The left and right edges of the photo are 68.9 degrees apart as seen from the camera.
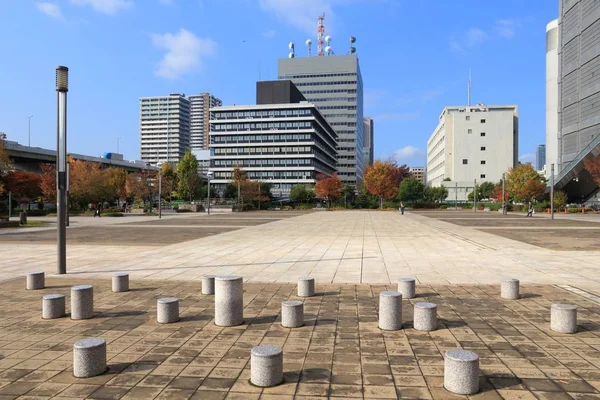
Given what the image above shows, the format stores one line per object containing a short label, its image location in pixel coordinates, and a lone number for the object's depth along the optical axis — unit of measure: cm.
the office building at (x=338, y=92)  15938
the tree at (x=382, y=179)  6719
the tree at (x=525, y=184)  6162
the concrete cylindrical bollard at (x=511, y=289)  828
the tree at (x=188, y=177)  7994
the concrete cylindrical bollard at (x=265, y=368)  439
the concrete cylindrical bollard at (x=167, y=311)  669
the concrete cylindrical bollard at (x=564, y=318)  616
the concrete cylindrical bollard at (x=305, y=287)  857
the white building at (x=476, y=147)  11631
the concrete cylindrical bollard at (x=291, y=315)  648
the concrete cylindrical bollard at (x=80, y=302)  695
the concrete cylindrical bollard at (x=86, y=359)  461
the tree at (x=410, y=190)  8812
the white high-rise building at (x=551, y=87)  9031
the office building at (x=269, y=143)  11112
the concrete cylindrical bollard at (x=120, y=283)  897
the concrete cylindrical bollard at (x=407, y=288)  843
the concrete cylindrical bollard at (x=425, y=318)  632
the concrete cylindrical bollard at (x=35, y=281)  929
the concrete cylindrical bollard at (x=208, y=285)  876
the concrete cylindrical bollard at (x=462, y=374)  421
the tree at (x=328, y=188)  7469
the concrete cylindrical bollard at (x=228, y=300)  649
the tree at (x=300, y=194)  8900
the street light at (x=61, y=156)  1086
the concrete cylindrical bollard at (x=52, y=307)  697
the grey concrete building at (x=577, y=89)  6017
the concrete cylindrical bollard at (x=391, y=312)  637
